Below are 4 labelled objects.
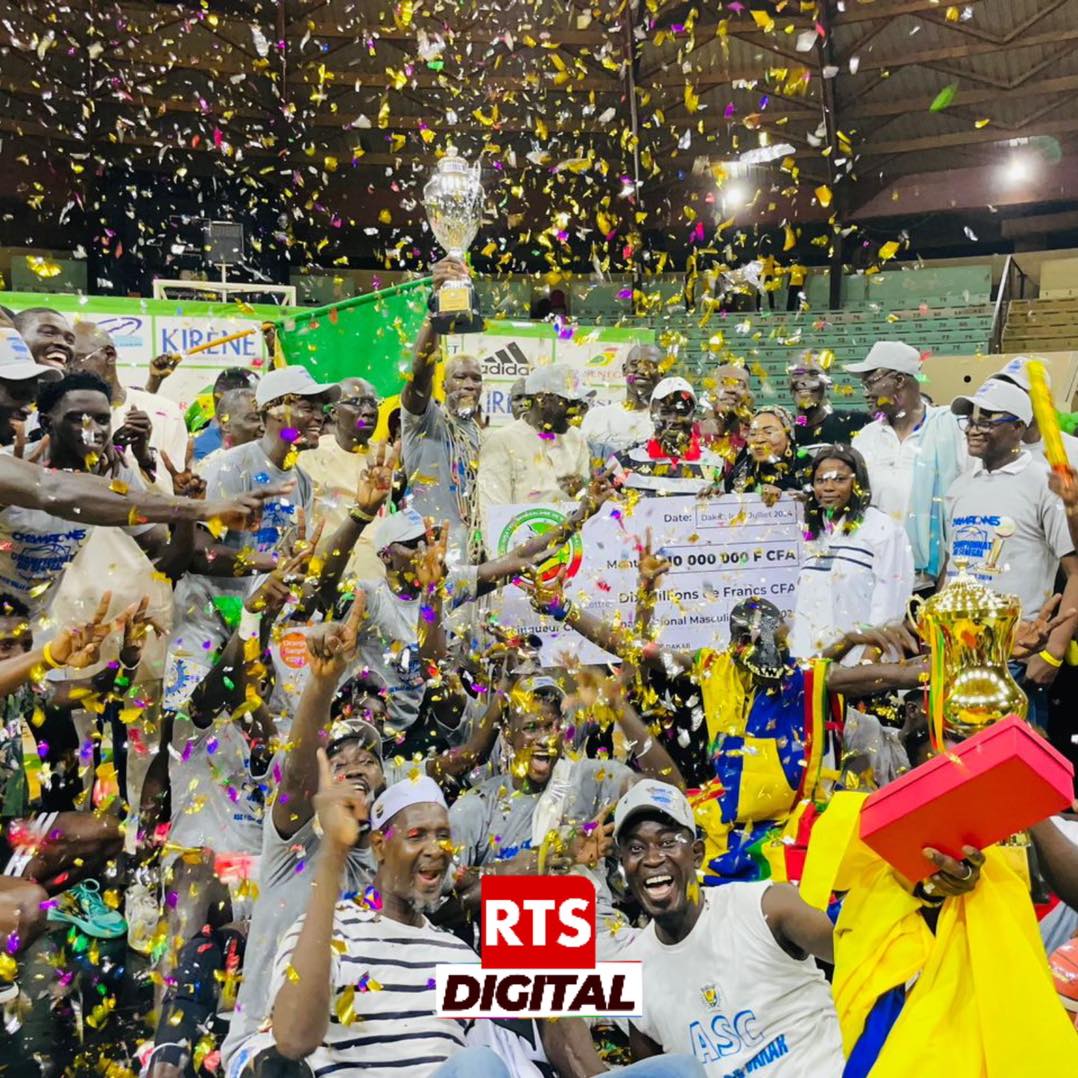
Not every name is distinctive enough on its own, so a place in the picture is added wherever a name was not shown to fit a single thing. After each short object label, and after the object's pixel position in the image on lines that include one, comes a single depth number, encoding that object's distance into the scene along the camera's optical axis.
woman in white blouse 3.83
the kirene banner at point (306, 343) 5.28
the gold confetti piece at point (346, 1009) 2.40
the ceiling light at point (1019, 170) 14.45
